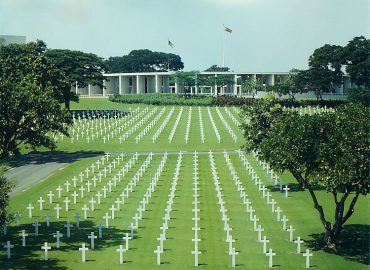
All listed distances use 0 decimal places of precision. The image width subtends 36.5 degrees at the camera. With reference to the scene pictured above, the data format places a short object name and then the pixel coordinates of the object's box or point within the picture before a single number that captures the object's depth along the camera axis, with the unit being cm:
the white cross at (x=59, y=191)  3903
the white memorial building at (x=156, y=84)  15938
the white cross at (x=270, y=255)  2412
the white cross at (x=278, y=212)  3237
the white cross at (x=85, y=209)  3306
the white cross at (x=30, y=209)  3318
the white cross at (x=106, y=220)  3074
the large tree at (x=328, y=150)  2489
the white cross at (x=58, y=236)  2684
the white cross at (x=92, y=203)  3518
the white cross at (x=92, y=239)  2658
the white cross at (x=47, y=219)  3106
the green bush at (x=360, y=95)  8064
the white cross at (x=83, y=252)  2472
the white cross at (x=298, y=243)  2592
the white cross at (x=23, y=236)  2682
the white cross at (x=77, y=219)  3056
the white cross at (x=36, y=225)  2920
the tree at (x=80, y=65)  10494
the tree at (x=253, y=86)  14125
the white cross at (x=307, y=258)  2417
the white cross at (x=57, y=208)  3303
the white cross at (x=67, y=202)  3516
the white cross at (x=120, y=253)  2450
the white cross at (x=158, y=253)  2431
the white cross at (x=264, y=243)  2578
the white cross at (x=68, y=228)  2877
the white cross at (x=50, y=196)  3678
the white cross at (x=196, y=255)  2434
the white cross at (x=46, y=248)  2458
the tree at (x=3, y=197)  2323
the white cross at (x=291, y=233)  2787
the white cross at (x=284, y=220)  3055
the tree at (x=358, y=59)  9881
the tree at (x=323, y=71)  11438
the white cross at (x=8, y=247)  2517
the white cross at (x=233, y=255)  2416
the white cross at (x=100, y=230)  2875
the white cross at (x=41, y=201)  3523
